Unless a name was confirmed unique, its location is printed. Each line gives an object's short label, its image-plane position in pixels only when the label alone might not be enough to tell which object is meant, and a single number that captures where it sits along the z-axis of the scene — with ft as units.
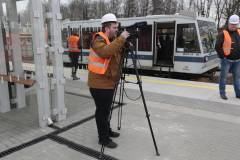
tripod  10.98
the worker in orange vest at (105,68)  10.67
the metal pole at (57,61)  14.33
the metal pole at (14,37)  17.13
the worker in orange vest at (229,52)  19.53
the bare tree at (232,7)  65.80
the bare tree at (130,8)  107.96
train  33.03
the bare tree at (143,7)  108.88
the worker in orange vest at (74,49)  32.12
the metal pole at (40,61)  13.39
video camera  10.65
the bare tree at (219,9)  78.48
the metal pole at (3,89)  17.44
